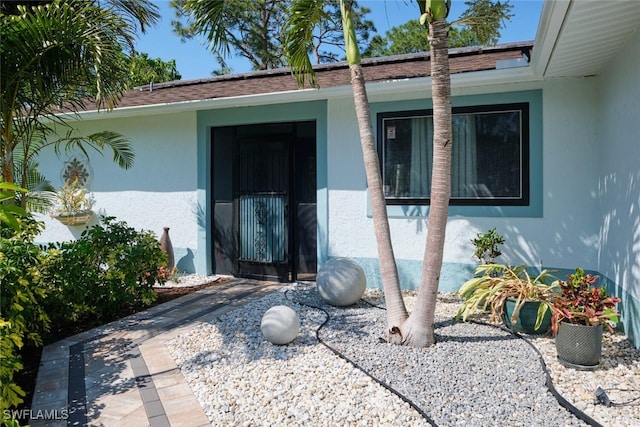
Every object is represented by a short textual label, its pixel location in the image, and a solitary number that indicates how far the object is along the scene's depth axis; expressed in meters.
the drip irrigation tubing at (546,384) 3.03
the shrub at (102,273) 4.98
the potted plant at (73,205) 9.20
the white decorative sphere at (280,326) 4.45
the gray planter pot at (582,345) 3.83
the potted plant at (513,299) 4.68
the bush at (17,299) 2.92
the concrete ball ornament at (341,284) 5.82
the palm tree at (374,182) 4.63
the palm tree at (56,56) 5.02
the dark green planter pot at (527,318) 4.68
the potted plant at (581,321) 3.84
